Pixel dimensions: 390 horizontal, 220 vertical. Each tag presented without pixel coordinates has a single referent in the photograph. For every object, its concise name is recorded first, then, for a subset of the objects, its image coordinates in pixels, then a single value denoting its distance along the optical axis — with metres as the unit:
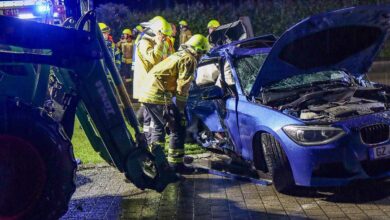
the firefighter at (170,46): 10.55
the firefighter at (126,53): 19.05
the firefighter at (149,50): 8.17
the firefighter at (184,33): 16.41
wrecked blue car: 6.05
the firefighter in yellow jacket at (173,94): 7.72
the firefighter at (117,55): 17.83
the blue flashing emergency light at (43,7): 8.32
